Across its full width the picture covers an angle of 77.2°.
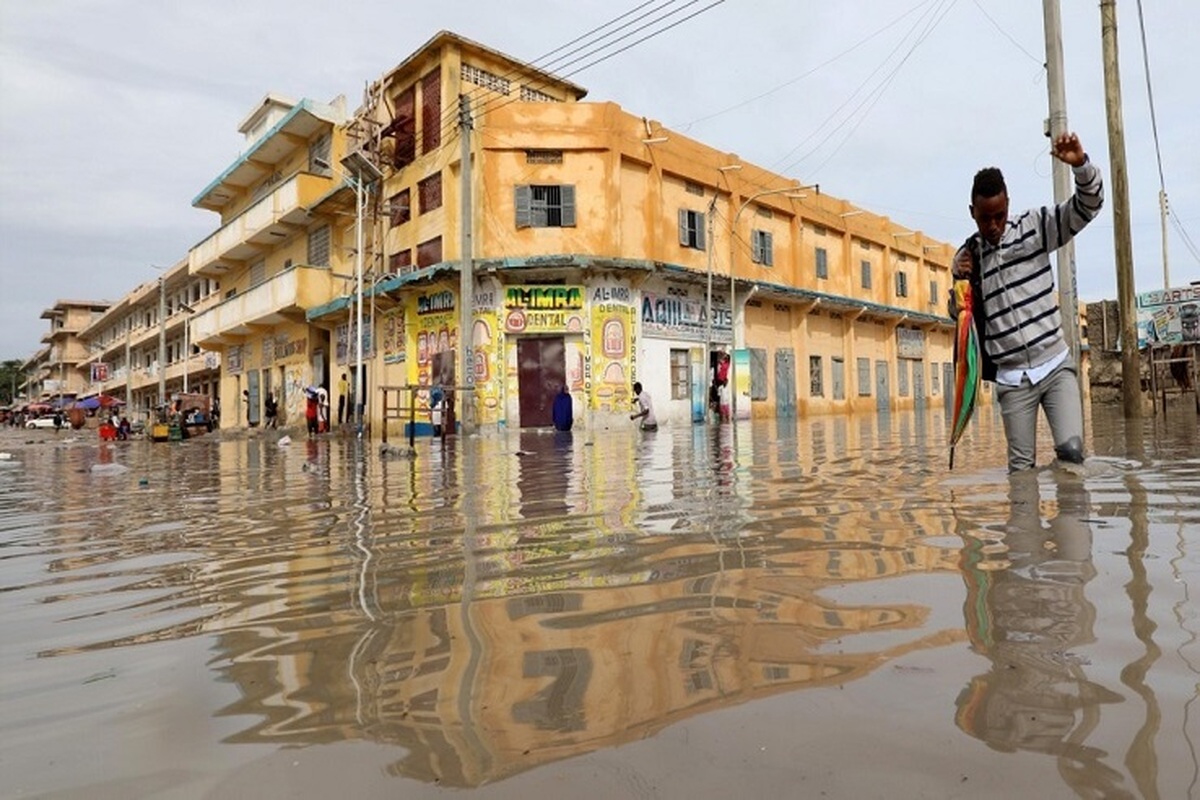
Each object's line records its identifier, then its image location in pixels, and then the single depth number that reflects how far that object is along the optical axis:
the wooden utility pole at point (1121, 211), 11.34
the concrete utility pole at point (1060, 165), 9.05
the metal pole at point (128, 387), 39.50
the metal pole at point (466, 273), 18.64
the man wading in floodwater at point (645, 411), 15.69
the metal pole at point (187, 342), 37.19
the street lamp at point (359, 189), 20.91
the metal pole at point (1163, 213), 30.17
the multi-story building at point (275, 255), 25.43
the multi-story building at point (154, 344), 39.12
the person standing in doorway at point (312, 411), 23.23
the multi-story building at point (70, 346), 61.84
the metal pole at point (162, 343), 34.16
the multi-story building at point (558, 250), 20.12
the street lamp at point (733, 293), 22.69
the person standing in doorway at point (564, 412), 19.61
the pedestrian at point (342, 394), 24.68
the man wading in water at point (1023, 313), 4.32
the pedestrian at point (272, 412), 27.86
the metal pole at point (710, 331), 22.38
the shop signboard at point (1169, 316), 16.44
